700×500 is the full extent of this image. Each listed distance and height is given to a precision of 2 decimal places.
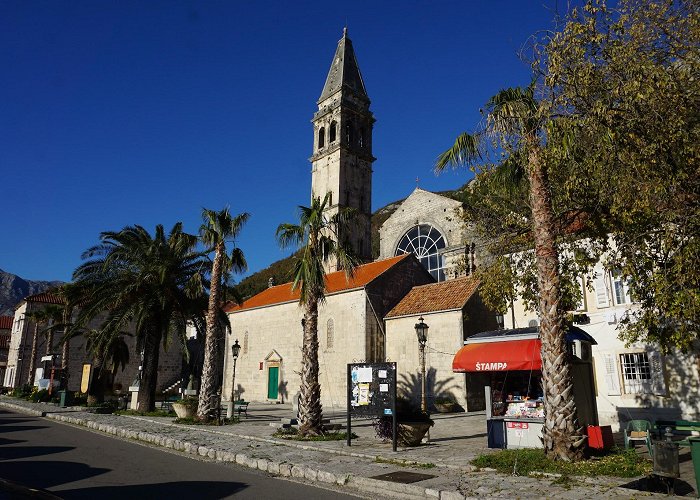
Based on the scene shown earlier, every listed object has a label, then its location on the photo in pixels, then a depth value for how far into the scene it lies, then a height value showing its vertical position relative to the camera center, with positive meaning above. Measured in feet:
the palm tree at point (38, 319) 124.26 +13.07
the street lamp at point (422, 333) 54.98 +3.63
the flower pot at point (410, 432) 43.50 -5.91
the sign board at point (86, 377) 97.19 -2.23
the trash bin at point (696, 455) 24.80 -4.60
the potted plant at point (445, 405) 78.69 -6.34
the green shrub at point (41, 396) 107.47 -6.54
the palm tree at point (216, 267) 64.95 +14.02
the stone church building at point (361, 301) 88.69 +13.39
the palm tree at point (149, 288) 78.01 +12.48
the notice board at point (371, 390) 43.21 -2.28
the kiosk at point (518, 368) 38.83 -0.65
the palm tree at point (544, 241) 33.04 +9.17
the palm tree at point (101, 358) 79.87 +1.88
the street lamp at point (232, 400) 71.37 -4.98
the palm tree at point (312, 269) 51.06 +10.41
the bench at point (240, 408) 74.30 -6.56
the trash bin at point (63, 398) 92.02 -5.88
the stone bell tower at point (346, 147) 159.22 +73.29
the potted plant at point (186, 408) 67.36 -5.72
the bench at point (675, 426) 35.42 -4.69
